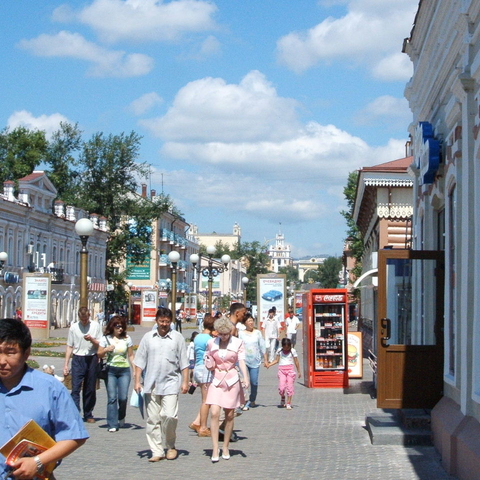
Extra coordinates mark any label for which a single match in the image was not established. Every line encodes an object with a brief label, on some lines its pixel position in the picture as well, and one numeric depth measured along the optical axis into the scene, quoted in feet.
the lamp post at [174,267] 101.87
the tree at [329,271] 562.66
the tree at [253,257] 501.15
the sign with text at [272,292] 112.98
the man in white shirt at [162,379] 34.19
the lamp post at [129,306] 255.25
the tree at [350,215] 186.95
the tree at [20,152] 234.17
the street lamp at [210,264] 111.65
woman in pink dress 34.68
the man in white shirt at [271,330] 85.87
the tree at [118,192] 221.25
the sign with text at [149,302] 177.87
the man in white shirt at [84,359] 44.32
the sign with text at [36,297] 118.52
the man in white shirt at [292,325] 99.45
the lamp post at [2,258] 157.56
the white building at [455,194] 29.99
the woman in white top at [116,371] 41.93
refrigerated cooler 65.51
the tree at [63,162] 228.22
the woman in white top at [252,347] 50.37
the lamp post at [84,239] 59.21
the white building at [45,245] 184.96
